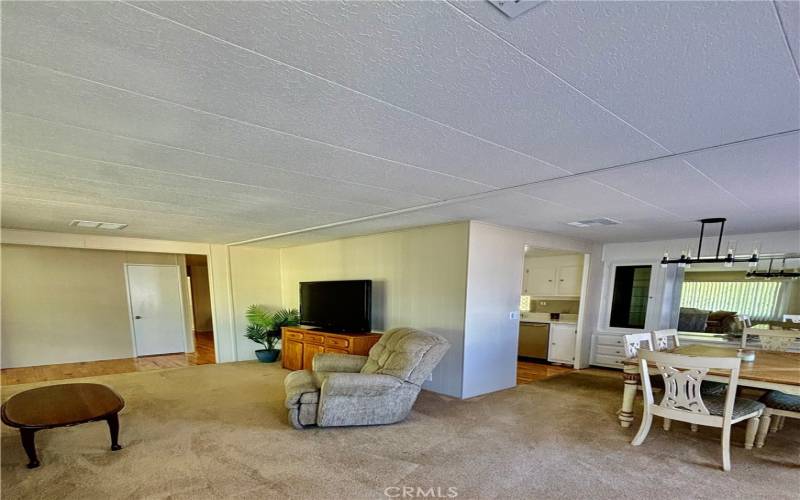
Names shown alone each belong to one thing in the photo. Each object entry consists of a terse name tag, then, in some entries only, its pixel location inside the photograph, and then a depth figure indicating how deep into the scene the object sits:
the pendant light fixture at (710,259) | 3.33
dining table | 2.62
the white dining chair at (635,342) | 3.66
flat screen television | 5.01
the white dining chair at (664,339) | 3.90
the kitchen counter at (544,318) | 6.36
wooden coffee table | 2.54
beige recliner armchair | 3.20
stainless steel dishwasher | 6.53
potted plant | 6.37
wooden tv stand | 4.70
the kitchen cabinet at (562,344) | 6.18
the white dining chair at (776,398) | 2.87
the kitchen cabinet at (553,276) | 6.45
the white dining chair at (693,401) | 2.56
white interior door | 6.75
